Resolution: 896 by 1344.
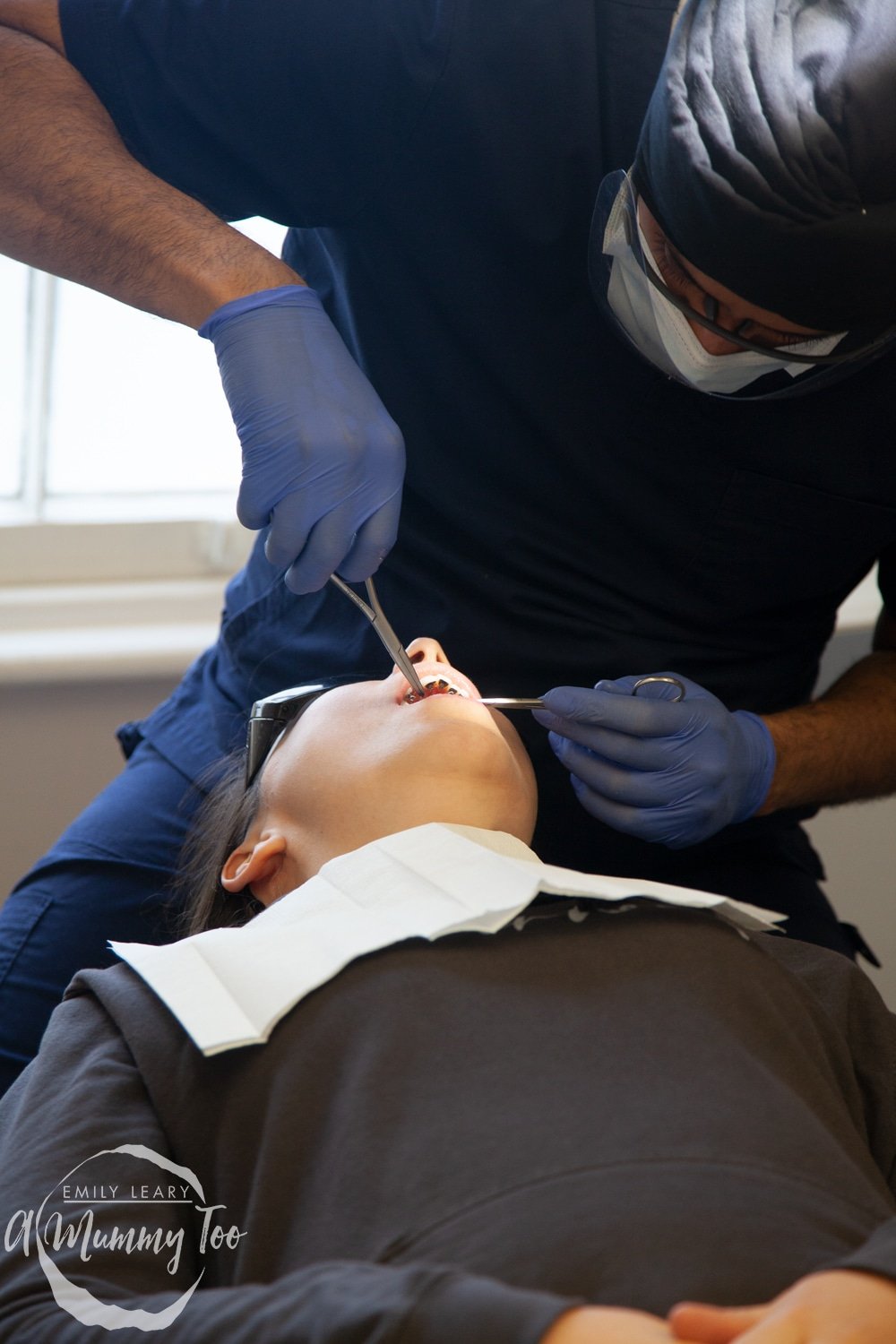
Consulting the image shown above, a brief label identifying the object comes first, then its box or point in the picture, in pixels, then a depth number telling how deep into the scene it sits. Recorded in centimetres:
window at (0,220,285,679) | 234
